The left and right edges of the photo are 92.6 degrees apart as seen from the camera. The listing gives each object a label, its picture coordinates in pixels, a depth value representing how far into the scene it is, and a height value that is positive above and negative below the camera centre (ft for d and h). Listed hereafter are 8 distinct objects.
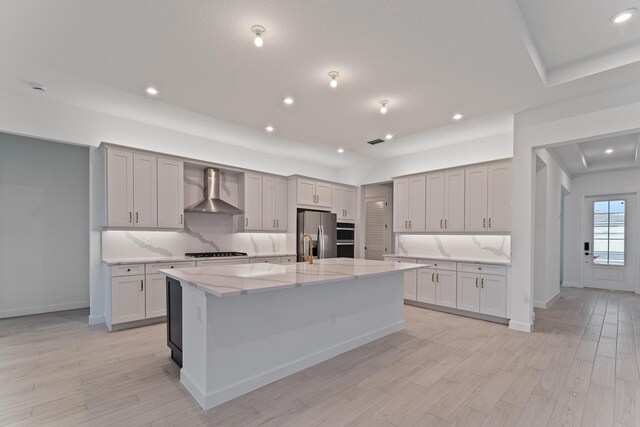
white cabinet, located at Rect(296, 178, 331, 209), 20.52 +1.31
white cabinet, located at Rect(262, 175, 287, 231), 19.47 +0.49
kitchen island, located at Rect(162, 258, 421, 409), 7.63 -3.28
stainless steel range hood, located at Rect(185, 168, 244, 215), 16.83 +0.73
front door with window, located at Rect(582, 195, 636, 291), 22.52 -2.31
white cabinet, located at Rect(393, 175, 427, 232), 18.85 +0.52
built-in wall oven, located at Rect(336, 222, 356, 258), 22.75 -2.06
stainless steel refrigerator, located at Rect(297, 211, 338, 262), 20.35 -1.40
